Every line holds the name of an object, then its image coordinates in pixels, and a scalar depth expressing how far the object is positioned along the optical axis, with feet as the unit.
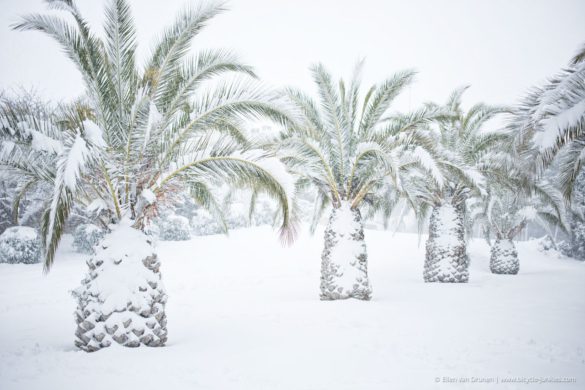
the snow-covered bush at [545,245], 94.73
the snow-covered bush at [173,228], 75.77
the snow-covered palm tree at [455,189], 42.42
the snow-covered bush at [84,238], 59.98
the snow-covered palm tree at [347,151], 31.07
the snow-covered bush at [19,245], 52.06
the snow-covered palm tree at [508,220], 59.36
